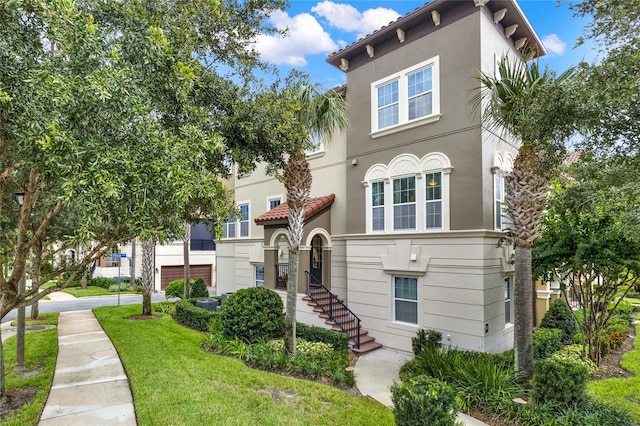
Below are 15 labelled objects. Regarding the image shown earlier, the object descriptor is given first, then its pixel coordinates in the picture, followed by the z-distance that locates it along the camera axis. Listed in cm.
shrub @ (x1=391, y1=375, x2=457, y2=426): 462
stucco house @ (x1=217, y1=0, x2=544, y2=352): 1020
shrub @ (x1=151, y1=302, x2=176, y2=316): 1556
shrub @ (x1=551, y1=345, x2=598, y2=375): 908
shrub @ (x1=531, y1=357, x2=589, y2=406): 602
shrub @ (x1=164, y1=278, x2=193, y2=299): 2065
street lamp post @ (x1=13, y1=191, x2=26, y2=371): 813
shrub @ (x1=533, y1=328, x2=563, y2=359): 947
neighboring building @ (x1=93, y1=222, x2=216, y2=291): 2912
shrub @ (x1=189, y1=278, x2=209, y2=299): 1781
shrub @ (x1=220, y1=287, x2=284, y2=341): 982
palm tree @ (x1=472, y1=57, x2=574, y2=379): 714
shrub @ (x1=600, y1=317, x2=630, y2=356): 1037
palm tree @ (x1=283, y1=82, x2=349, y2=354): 927
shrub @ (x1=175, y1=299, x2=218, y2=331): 1220
